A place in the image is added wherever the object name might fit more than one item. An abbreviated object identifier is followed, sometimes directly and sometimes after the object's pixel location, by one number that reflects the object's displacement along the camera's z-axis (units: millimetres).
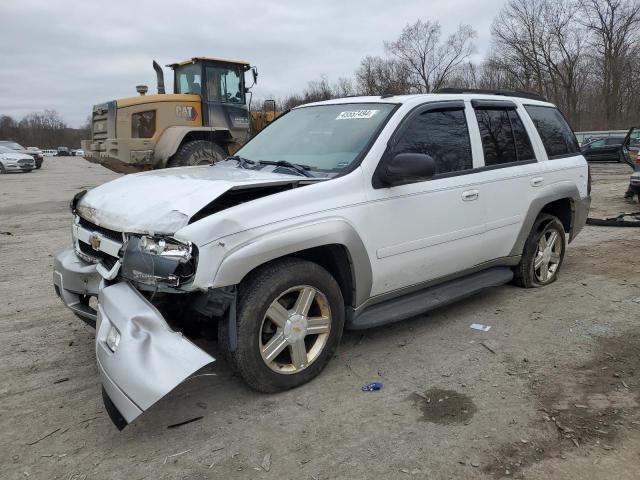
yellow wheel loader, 11328
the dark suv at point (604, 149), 25359
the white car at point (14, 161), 28062
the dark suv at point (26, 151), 31522
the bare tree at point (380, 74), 49422
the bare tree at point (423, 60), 53969
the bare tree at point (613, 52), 48031
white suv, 2828
